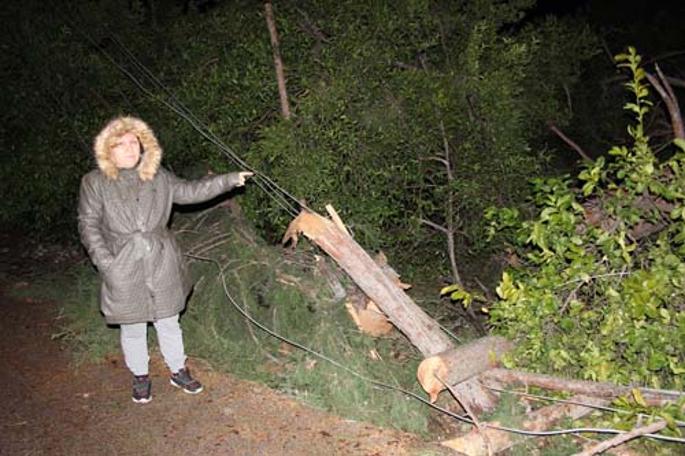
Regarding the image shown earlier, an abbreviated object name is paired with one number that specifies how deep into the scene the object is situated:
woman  4.04
